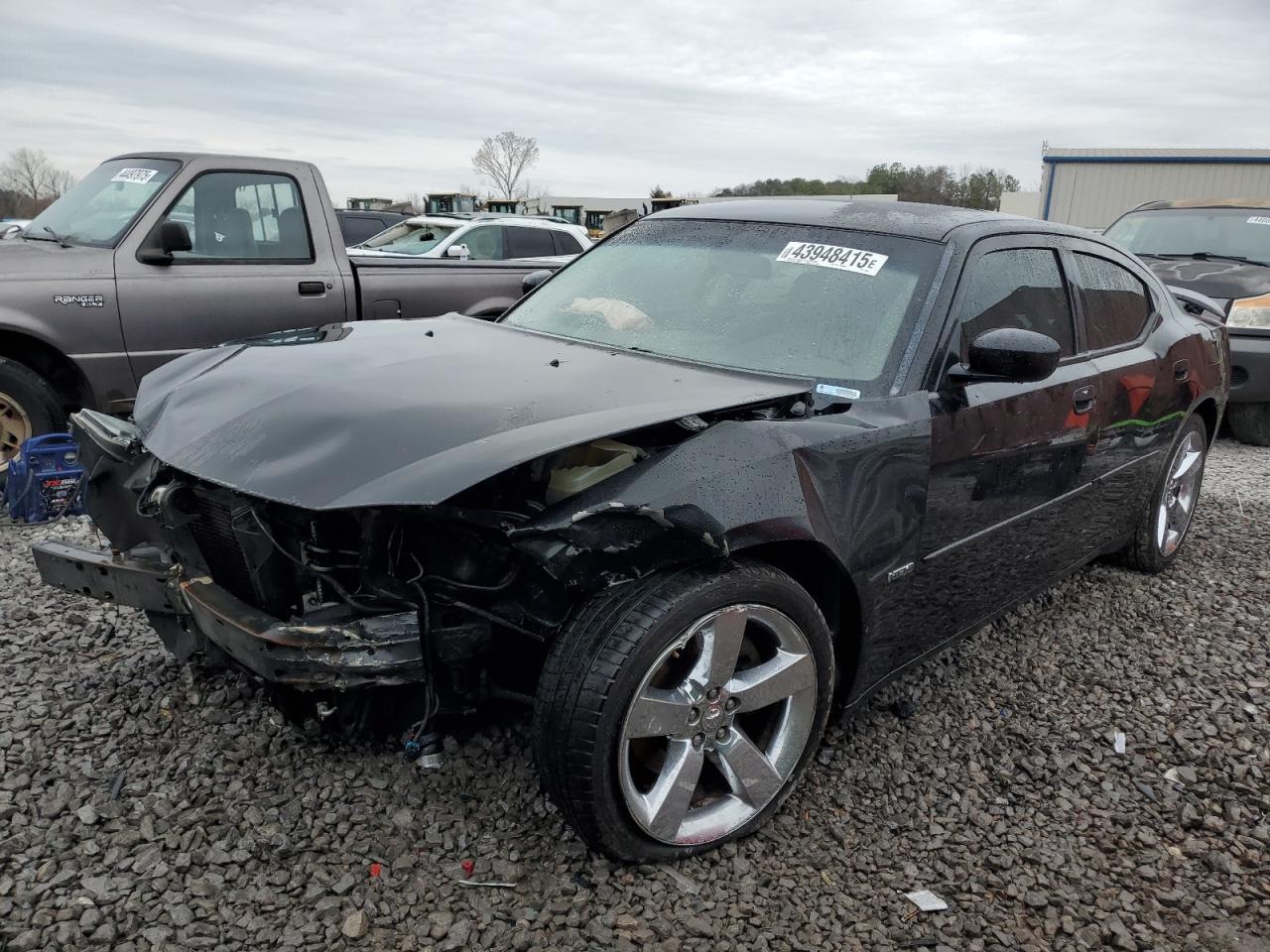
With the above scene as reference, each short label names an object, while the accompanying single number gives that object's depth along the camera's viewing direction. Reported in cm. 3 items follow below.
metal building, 2953
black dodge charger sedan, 221
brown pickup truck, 515
